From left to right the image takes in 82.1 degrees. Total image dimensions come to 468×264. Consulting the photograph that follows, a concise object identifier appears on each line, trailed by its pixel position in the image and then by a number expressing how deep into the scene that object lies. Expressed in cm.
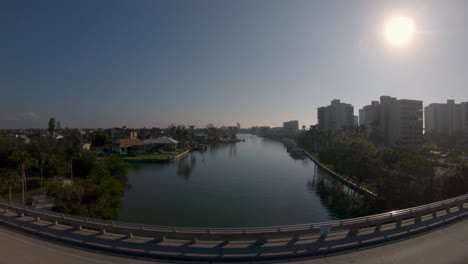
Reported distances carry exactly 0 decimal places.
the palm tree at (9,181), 2011
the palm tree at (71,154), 2928
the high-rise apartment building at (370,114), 7564
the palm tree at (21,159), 1970
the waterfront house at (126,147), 6575
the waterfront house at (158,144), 7321
